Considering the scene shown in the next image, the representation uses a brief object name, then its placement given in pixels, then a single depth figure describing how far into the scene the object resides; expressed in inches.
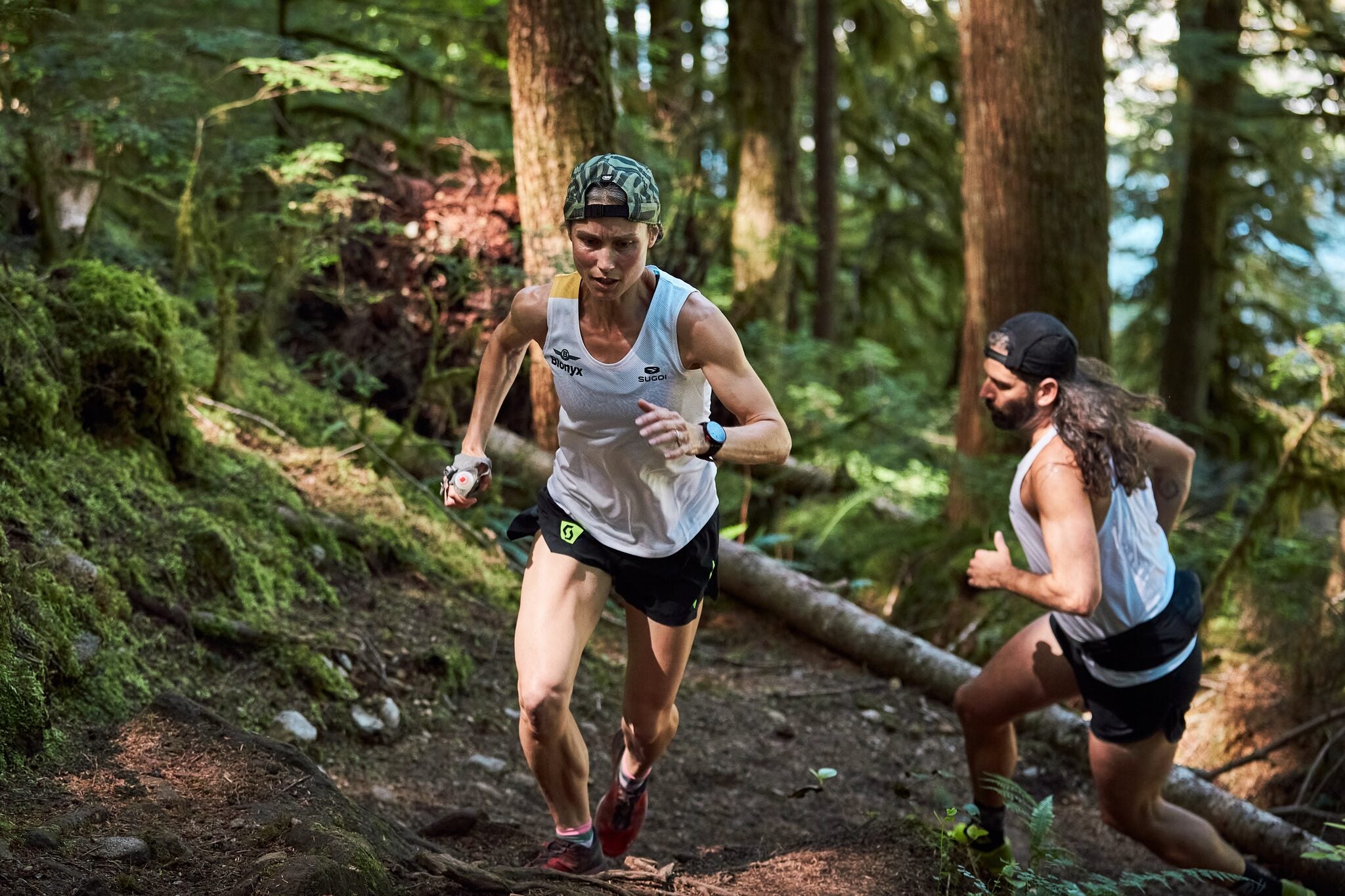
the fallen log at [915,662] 219.6
